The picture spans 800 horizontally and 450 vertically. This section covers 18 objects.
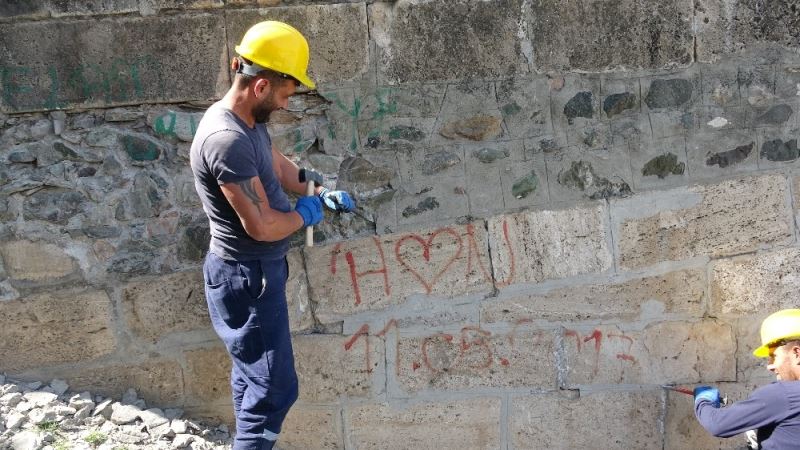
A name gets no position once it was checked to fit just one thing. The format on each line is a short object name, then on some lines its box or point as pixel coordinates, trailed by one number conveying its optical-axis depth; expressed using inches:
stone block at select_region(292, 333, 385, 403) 143.4
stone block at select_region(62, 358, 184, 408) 141.4
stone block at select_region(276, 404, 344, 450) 145.6
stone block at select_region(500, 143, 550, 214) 142.9
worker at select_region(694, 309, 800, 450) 115.8
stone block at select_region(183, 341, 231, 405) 142.1
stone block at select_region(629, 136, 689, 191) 144.9
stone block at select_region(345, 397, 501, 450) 146.5
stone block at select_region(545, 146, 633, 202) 143.7
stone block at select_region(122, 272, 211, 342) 139.6
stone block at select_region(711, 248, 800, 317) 148.7
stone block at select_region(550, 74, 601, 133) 142.0
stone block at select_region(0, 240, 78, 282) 136.8
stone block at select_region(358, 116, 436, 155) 139.6
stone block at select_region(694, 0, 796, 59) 142.9
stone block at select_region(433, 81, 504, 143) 139.9
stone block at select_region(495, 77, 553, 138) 140.8
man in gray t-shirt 114.6
